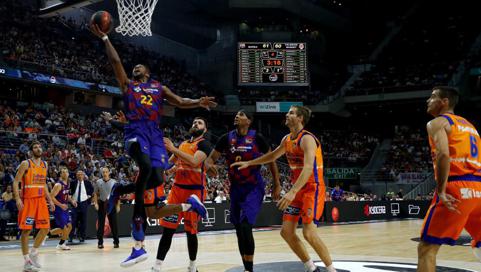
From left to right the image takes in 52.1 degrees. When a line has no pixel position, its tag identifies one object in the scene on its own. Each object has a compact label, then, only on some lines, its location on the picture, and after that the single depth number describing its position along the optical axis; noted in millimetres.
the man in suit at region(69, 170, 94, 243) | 13188
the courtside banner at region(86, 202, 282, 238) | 14609
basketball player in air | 5605
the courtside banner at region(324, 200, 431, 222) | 21859
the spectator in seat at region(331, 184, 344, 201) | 24120
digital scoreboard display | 26469
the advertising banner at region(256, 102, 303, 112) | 31959
